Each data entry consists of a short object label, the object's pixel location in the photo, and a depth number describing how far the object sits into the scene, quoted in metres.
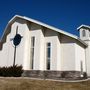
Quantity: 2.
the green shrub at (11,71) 15.51
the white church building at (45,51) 15.74
